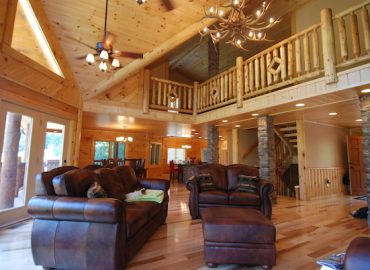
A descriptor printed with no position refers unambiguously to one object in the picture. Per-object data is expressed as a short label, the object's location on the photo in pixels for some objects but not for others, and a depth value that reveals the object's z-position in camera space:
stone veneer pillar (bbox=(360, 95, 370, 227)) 3.67
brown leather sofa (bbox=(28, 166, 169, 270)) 2.02
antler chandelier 3.23
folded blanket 3.18
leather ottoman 2.19
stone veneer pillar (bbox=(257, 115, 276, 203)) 5.20
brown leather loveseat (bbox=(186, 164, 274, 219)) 3.76
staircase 6.79
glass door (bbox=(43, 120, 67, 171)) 4.43
